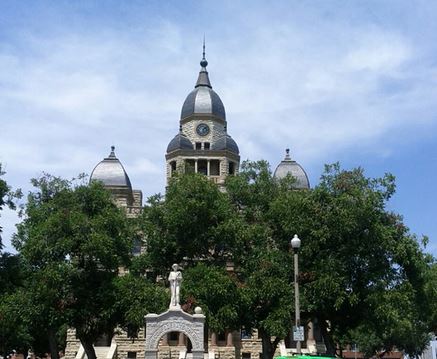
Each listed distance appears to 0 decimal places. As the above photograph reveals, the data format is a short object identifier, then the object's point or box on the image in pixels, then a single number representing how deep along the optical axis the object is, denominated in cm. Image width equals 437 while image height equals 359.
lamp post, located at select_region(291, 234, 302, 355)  2214
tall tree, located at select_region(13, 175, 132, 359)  3481
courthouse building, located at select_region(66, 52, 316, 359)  5625
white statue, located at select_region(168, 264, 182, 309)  3070
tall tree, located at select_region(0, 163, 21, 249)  3431
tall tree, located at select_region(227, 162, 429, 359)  3481
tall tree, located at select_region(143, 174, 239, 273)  3694
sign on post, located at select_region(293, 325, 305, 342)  2200
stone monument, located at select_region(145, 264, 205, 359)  3027
